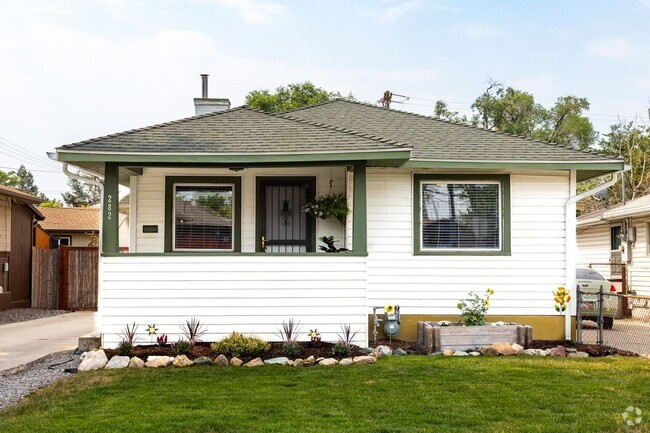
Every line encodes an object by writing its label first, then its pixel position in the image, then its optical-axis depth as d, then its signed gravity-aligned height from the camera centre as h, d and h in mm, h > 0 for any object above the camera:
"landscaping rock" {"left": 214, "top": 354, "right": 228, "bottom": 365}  8503 -1394
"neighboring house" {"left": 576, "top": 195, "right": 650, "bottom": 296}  17672 +156
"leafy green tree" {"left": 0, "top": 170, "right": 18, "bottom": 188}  49031 +4964
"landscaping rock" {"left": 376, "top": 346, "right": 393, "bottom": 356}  9241 -1395
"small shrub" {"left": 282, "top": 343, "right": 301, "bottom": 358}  8839 -1331
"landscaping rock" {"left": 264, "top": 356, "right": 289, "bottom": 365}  8484 -1403
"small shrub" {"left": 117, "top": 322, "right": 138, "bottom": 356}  9063 -1260
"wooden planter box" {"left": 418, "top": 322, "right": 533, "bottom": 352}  9555 -1247
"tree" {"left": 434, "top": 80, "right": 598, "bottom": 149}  41844 +8103
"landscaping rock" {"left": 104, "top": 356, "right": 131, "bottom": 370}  8438 -1415
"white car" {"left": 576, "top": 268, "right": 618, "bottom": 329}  12614 -949
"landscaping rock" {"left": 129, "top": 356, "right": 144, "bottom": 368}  8458 -1421
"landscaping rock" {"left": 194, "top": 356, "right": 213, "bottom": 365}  8492 -1401
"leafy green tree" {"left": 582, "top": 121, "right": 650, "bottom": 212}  35938 +4958
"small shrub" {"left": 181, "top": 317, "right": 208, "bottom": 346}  9453 -1134
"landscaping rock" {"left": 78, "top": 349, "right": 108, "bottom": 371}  8438 -1410
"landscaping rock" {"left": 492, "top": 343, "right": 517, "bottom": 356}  9188 -1364
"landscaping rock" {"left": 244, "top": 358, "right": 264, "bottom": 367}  8376 -1412
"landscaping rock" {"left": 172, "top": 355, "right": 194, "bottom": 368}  8437 -1406
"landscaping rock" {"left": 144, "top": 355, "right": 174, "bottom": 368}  8453 -1409
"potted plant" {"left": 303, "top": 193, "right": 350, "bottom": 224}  10719 +613
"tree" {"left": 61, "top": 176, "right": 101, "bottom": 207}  74188 +5667
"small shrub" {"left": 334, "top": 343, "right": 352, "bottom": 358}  8859 -1336
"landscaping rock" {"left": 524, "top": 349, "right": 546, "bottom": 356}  9242 -1412
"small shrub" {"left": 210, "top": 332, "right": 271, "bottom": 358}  8844 -1279
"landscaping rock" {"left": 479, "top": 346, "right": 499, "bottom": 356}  9171 -1392
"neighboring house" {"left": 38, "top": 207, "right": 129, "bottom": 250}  31078 +934
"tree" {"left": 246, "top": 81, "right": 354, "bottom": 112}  35781 +7831
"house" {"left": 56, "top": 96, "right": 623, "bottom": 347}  9570 +381
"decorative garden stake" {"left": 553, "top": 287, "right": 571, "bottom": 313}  10312 -769
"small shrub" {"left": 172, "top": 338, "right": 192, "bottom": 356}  8961 -1316
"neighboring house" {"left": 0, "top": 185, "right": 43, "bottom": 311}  18891 +18
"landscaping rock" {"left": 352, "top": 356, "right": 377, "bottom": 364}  8484 -1389
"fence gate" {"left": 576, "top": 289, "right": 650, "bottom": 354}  10461 -1583
